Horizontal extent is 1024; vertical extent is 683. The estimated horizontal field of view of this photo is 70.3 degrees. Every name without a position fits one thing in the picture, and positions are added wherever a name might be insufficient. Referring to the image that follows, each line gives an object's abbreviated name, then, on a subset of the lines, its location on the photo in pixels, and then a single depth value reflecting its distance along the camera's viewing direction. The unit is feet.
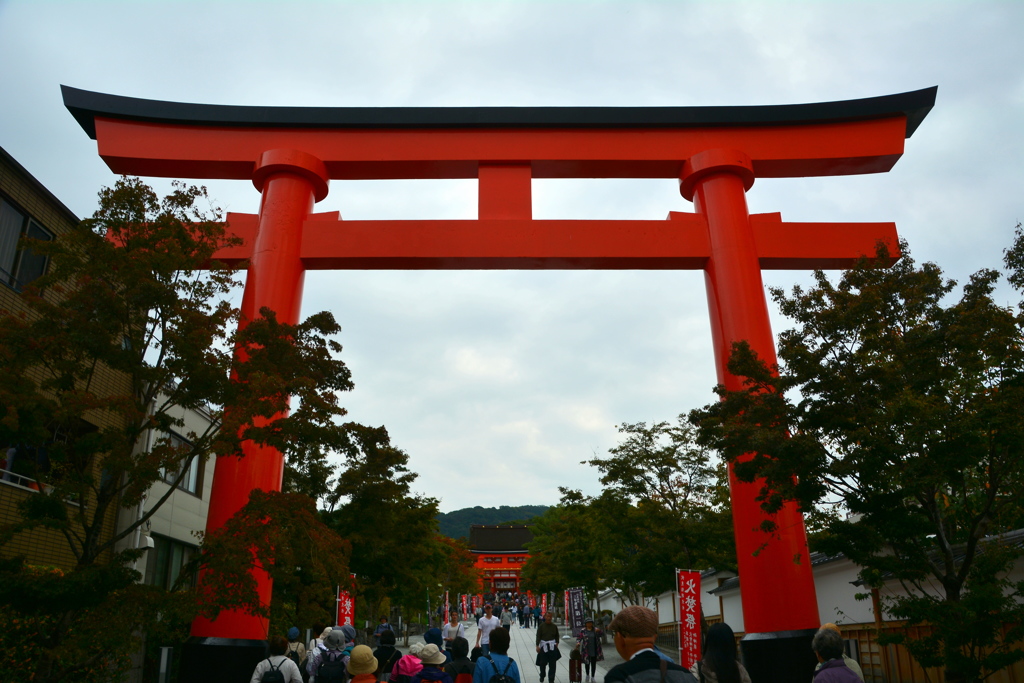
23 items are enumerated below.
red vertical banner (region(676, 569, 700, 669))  45.42
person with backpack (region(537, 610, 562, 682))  48.24
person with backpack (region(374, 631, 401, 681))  27.96
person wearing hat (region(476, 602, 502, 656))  44.81
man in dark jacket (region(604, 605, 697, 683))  9.86
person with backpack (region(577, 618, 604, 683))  55.88
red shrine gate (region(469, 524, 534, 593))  239.30
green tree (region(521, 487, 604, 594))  76.27
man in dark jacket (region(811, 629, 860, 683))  15.19
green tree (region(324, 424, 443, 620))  51.49
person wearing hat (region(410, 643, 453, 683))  18.58
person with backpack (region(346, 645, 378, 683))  17.78
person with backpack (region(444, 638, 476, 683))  21.75
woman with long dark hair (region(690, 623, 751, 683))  16.75
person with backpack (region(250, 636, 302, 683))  23.24
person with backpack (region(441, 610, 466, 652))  64.65
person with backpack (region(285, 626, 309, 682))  30.37
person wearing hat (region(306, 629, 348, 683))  25.58
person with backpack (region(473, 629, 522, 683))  20.26
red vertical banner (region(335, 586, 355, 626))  52.75
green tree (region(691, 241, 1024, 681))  25.81
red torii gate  40.11
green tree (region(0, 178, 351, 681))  23.27
